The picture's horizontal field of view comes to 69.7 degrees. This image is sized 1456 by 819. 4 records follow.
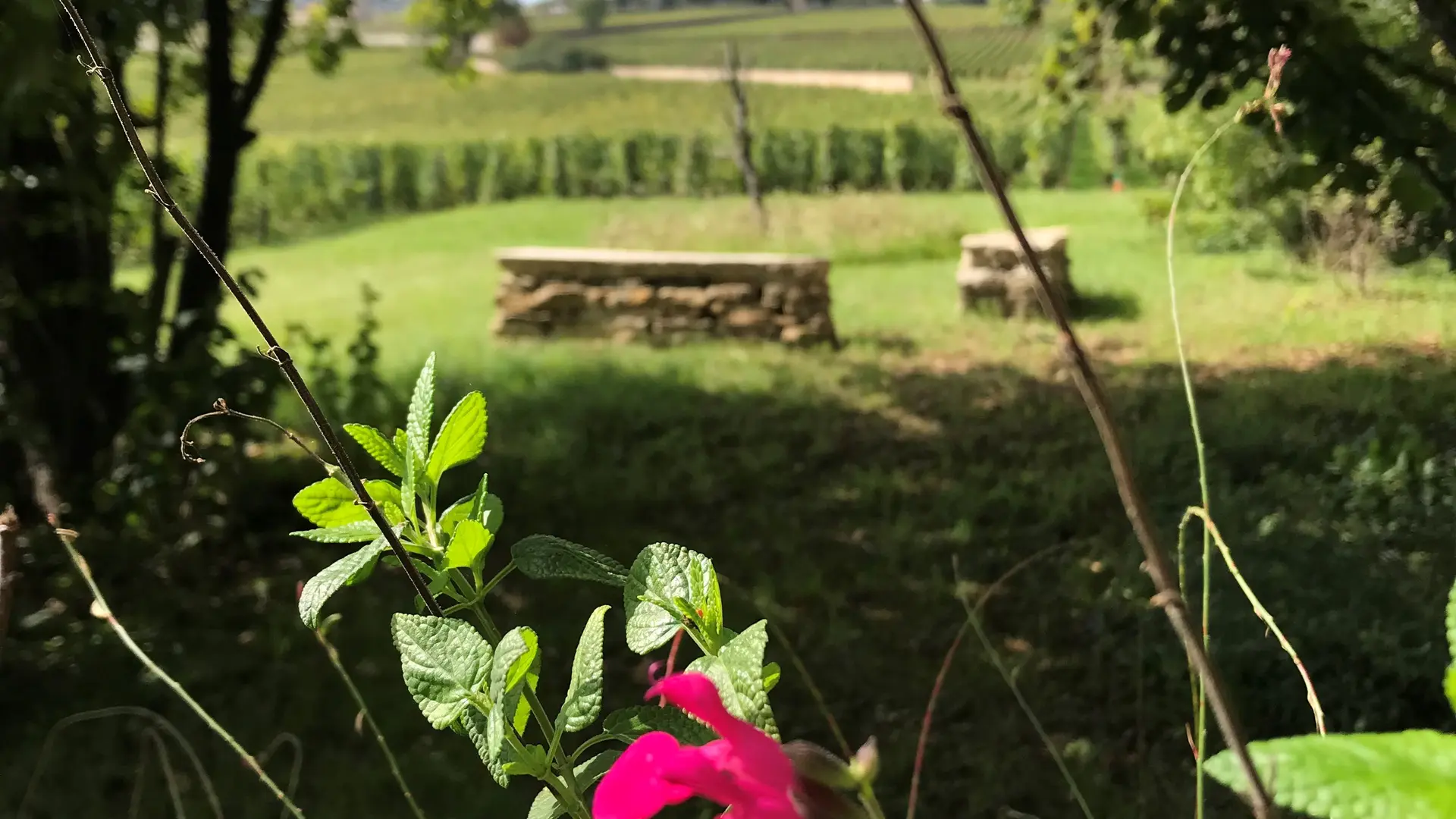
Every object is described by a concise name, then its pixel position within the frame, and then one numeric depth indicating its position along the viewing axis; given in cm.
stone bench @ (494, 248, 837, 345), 548
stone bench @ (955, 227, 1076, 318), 565
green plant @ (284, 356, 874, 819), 33
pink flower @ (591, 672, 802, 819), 27
